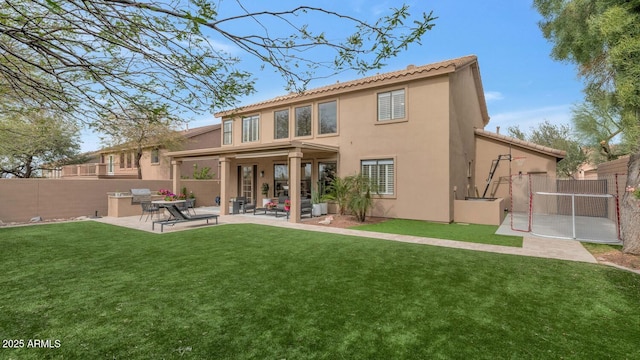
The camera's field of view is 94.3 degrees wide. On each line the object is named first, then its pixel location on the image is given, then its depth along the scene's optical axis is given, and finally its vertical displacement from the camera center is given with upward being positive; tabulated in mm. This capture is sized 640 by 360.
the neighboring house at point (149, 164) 23000 +1889
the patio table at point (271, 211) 13725 -1300
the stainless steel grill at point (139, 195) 14555 -437
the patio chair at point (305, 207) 13289 -976
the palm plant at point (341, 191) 12578 -240
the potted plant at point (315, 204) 13785 -865
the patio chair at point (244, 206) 14891 -1012
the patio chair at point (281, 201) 14727 -769
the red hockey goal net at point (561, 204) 12320 -994
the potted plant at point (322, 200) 14070 -722
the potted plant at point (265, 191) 17077 -305
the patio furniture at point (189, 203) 13594 -800
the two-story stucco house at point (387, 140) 11750 +2020
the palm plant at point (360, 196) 11938 -446
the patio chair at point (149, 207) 11868 -848
